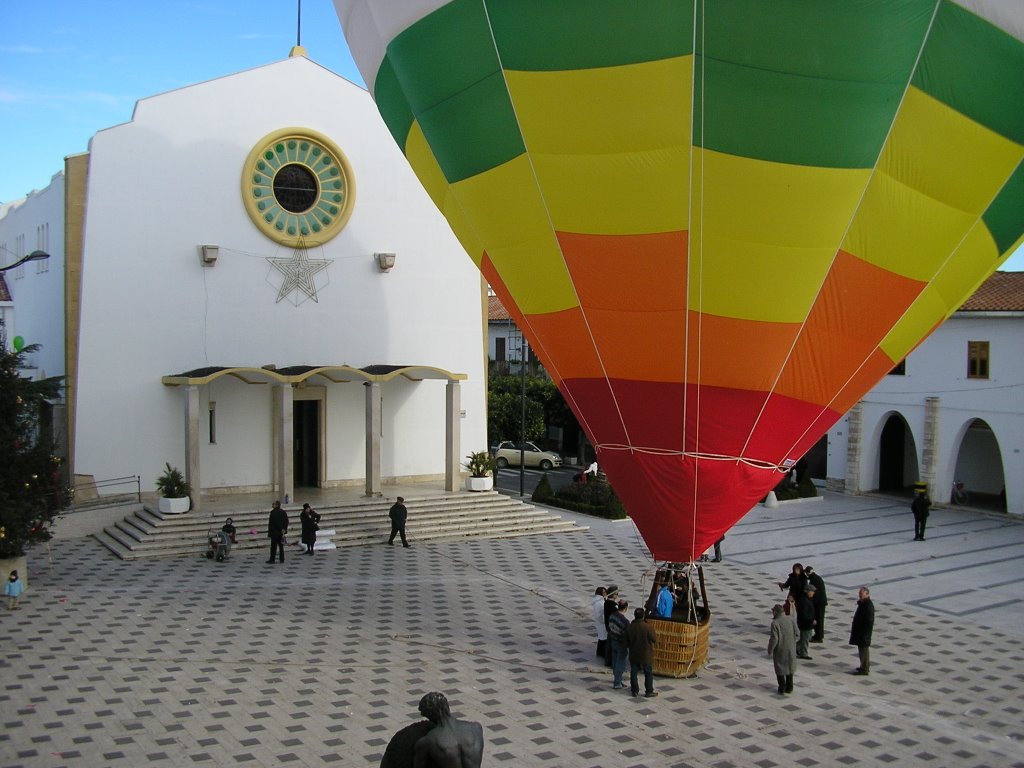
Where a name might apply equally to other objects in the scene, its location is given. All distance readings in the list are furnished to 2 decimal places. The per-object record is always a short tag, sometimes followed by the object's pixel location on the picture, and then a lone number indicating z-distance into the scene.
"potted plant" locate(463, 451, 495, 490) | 26.14
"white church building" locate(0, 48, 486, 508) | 23.28
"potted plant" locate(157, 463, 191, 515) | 22.25
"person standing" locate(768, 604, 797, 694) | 13.23
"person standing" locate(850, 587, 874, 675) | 14.17
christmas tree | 17.17
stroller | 20.75
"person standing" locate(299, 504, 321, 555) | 21.00
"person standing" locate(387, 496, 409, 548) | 22.50
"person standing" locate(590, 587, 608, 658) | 14.48
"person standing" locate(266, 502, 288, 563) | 20.48
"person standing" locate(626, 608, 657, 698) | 13.12
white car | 38.84
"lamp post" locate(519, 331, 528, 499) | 28.48
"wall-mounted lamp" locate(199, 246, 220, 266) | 23.92
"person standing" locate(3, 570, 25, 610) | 17.11
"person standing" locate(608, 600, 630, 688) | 13.35
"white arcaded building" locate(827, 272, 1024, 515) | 28.72
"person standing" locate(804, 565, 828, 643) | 15.63
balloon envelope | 9.70
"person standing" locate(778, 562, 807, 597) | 15.43
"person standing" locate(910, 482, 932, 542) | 24.95
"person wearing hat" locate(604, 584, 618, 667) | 13.96
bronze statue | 5.73
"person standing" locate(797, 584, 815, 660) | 14.91
